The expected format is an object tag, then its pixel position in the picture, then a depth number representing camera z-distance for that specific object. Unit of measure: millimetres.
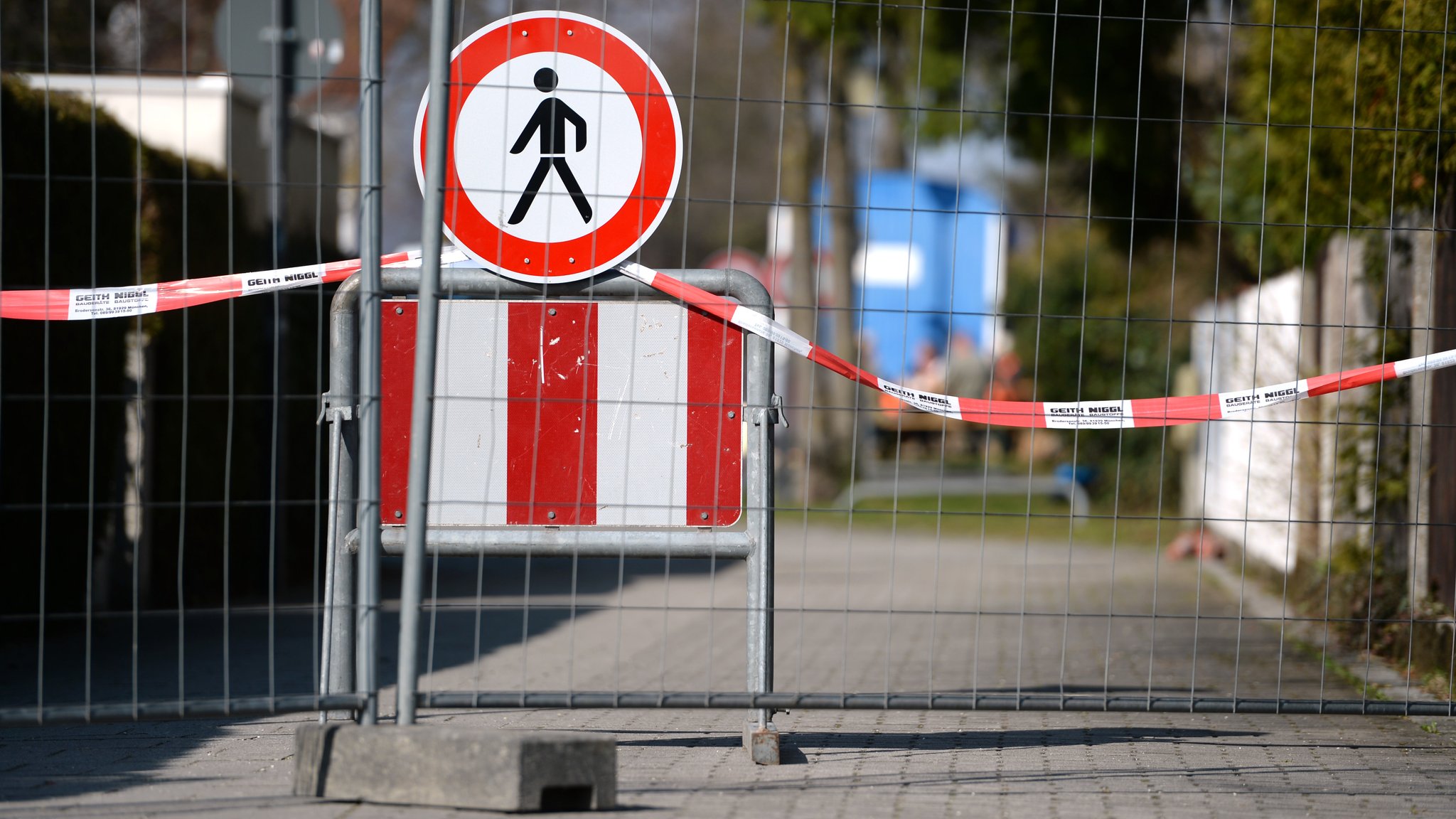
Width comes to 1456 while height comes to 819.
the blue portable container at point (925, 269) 80500
